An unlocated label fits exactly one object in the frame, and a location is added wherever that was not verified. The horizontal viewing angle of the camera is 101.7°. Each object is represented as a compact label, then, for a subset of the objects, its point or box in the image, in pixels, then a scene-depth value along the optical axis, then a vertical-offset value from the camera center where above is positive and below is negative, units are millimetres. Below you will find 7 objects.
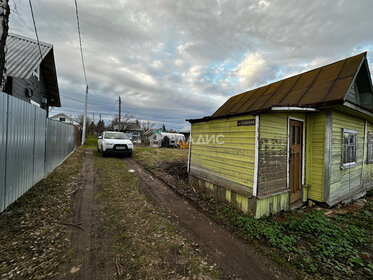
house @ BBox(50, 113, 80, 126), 29172 +4022
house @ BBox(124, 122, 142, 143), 32472 +2513
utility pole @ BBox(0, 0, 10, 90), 2705 +1998
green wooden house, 3625 -96
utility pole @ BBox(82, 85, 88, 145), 16734 +3892
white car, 9289 -305
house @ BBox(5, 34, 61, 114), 6051 +3346
